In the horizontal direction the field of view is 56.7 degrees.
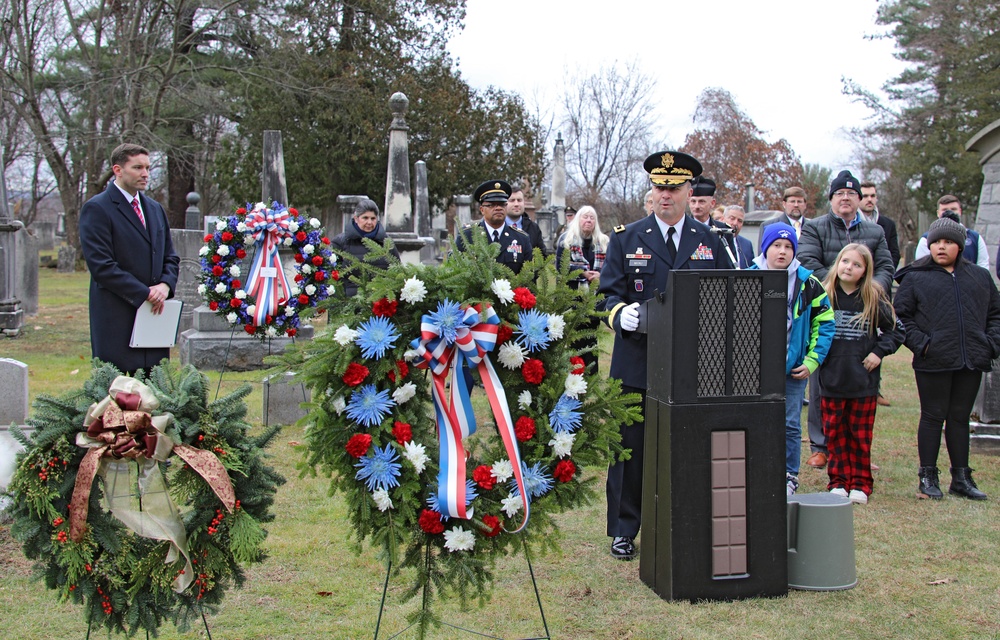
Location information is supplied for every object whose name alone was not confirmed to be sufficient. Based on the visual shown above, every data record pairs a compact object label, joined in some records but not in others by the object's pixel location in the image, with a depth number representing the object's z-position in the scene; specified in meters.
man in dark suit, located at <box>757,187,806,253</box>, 10.19
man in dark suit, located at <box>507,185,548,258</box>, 8.88
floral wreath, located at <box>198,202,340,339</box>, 8.86
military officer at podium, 5.03
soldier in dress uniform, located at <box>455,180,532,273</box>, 7.93
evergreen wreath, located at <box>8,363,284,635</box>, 3.21
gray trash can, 4.70
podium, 4.34
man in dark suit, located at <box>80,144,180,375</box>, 5.77
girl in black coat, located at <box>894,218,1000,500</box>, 6.44
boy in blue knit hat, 6.11
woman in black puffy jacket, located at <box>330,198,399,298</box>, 8.89
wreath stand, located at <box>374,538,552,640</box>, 3.68
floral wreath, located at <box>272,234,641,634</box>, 3.55
